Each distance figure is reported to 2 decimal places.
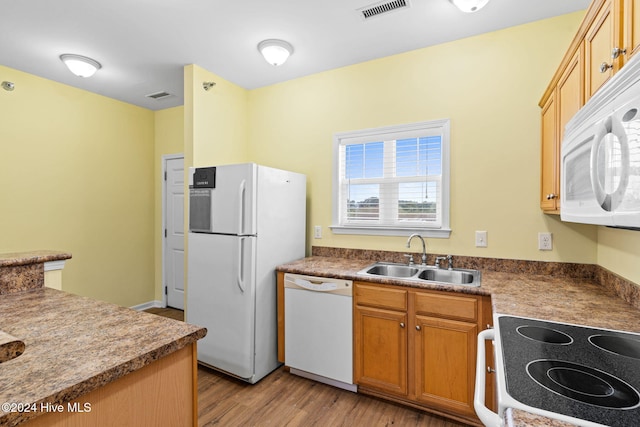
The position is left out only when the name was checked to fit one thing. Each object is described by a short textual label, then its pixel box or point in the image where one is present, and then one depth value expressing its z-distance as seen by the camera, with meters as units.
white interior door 4.15
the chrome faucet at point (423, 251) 2.53
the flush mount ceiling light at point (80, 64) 2.73
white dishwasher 2.31
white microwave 0.77
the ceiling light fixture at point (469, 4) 1.90
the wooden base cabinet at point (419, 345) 1.93
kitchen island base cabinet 0.79
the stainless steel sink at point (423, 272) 2.36
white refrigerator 2.46
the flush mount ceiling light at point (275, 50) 2.52
